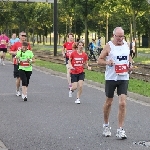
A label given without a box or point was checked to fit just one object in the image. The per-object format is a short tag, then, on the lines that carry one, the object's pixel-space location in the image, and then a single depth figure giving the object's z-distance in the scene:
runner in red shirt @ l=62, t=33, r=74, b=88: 18.15
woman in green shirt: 14.46
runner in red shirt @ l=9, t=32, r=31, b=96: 15.67
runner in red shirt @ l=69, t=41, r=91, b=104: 13.95
